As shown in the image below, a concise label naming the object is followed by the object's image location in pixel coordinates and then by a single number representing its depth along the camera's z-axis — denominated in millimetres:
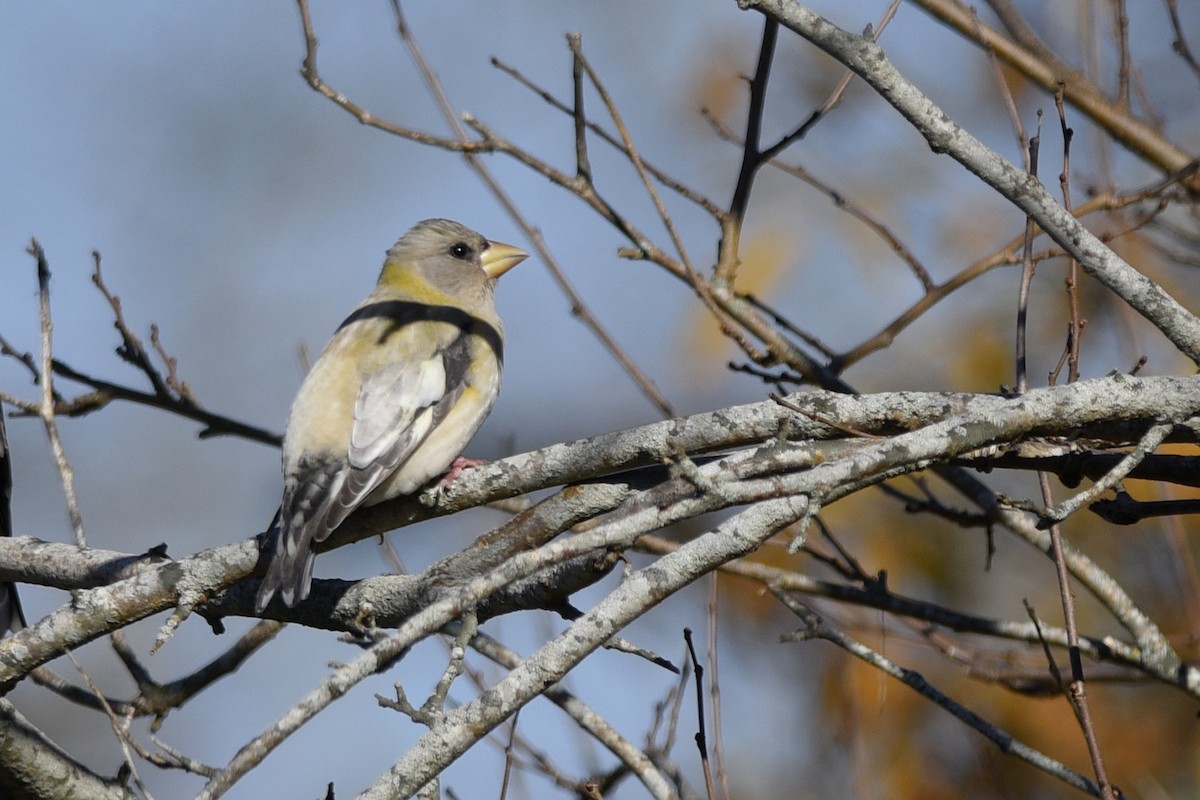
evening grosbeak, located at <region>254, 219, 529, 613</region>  9414
